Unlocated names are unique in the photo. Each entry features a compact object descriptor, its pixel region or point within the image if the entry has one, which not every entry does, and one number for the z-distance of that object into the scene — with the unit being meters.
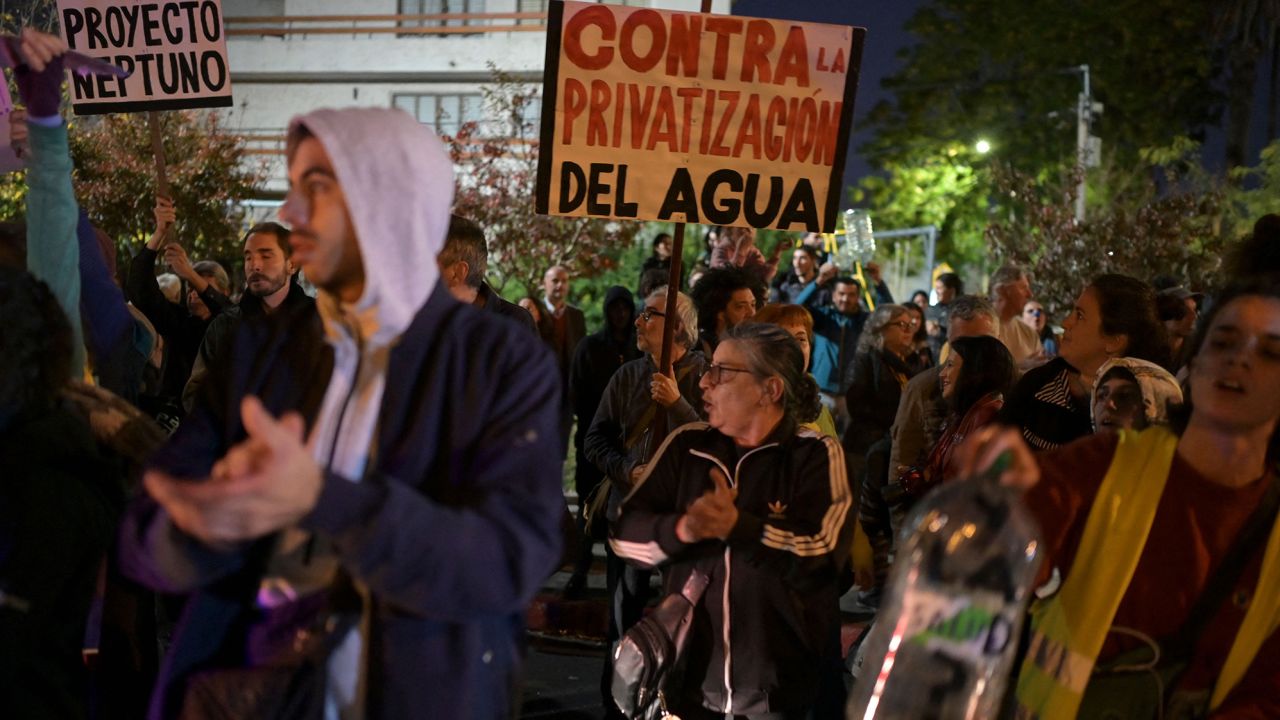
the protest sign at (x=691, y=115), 6.41
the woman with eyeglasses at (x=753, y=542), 4.60
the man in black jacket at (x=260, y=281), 7.12
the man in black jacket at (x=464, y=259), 6.34
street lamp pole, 30.03
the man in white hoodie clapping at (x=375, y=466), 2.53
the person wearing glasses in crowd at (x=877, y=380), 10.38
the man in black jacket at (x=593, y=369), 9.65
